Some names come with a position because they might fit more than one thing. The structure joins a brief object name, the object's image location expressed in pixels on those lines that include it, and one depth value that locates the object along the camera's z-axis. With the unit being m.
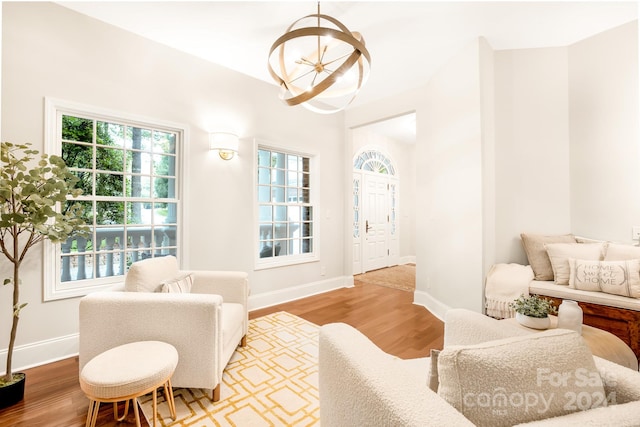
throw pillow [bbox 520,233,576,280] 2.60
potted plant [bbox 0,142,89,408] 1.70
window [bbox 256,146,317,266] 3.68
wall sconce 2.96
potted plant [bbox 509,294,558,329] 1.58
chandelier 1.62
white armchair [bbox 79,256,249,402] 1.64
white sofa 2.10
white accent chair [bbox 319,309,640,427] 0.63
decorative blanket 2.48
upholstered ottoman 1.27
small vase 1.55
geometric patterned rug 1.58
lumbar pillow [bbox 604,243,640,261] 2.22
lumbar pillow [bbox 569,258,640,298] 2.11
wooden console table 1.46
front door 5.70
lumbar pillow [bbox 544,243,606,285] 2.41
